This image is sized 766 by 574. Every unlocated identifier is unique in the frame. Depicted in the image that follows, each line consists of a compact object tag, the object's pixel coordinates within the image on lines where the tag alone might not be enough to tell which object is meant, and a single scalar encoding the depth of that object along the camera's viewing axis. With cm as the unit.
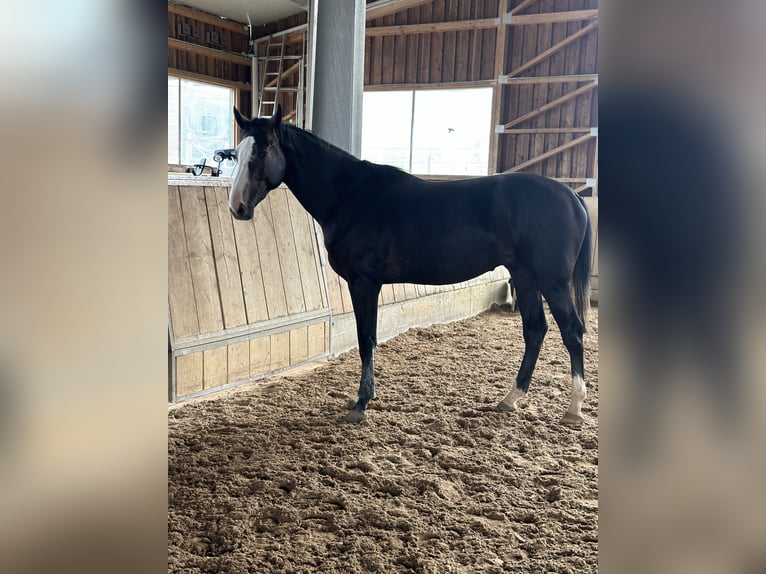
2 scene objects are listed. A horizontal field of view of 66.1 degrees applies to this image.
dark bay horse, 332
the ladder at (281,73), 1428
